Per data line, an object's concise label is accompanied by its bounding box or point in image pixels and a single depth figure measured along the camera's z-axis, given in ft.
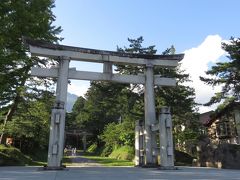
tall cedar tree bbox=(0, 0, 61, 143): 44.11
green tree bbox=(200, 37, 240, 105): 63.16
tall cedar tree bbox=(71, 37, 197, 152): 71.41
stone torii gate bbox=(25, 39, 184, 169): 39.83
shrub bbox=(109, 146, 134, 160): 97.12
